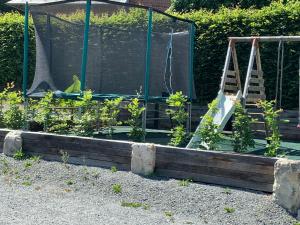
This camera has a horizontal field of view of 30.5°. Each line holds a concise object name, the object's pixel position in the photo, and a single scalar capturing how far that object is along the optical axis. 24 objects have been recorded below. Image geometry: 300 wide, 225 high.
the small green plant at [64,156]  7.21
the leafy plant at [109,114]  7.88
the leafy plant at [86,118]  7.79
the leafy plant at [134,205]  5.92
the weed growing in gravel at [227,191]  5.98
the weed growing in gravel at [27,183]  6.74
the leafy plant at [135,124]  7.69
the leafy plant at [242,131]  6.79
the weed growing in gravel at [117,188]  6.32
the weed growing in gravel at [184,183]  6.27
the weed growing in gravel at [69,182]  6.68
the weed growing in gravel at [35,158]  7.41
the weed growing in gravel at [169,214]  5.66
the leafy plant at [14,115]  8.46
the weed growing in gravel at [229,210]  5.63
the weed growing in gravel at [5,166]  7.22
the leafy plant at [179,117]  7.32
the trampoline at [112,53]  9.21
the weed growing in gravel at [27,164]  7.27
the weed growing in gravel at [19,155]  7.58
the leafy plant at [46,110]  8.23
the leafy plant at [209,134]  6.71
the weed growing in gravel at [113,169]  6.84
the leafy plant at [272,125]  6.27
